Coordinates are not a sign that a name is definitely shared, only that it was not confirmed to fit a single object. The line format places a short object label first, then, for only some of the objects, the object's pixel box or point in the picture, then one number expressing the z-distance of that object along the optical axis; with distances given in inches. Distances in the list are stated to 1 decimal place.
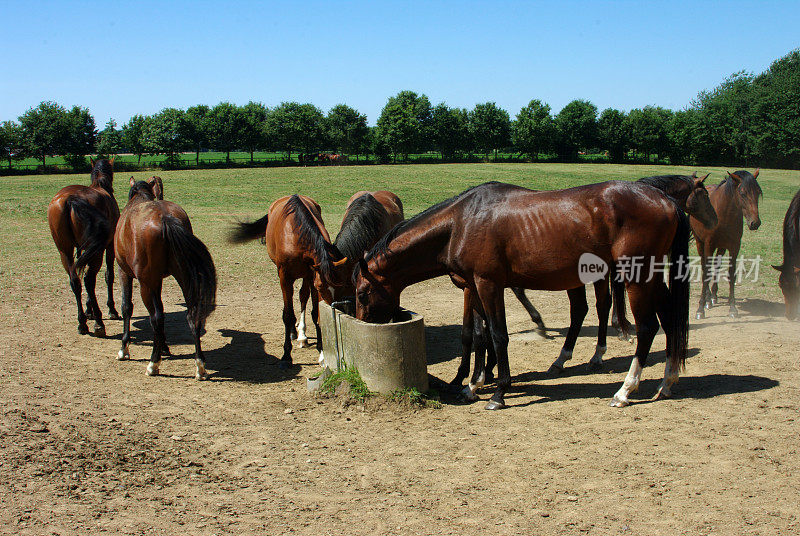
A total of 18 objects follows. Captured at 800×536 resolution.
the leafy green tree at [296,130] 3122.5
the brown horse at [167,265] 280.4
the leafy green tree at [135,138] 2800.2
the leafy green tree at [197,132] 2878.9
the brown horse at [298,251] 281.6
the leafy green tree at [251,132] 2962.6
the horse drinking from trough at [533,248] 228.5
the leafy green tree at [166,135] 2805.1
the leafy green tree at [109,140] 2615.7
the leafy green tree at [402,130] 3120.1
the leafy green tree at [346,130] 3331.7
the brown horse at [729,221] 385.4
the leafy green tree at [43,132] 2231.8
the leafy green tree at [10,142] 2162.9
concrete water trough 233.8
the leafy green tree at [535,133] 3095.5
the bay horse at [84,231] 347.9
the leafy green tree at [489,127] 3297.2
